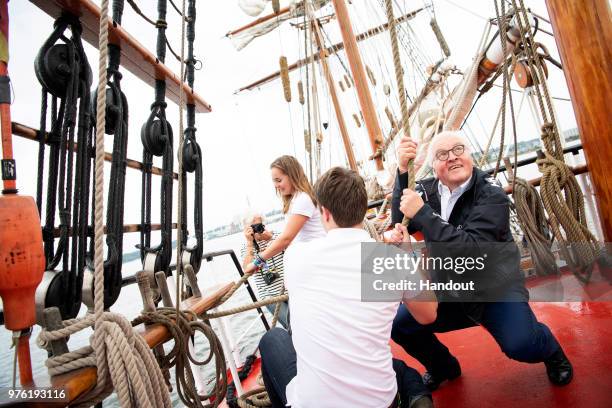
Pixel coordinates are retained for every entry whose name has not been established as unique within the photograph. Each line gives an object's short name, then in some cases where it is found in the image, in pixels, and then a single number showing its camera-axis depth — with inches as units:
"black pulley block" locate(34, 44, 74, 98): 47.4
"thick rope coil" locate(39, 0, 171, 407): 33.8
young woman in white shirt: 82.6
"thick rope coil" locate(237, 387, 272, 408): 71.1
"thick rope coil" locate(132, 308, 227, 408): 48.8
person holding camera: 106.5
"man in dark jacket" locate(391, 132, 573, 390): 53.4
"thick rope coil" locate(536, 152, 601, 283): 73.1
